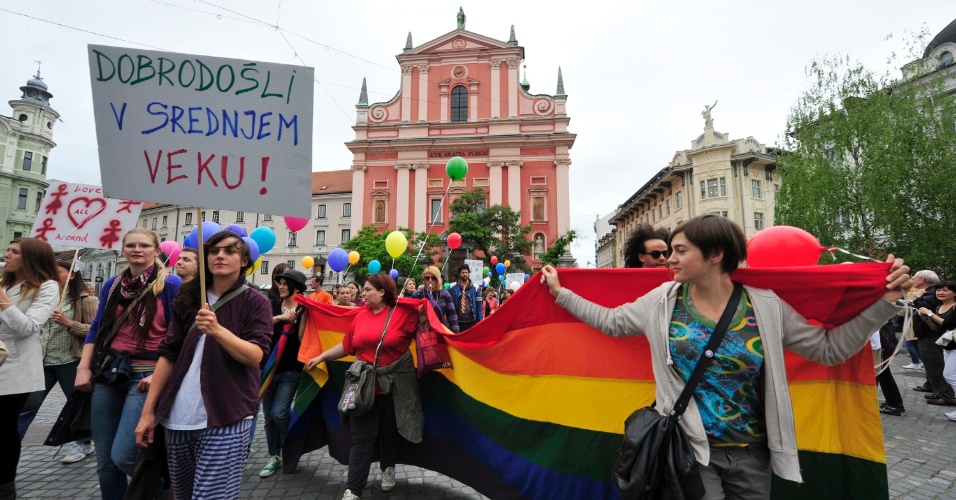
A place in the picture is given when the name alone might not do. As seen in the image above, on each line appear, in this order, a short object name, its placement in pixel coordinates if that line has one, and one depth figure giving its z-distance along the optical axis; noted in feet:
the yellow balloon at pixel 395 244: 27.14
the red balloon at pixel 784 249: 8.28
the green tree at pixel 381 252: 92.63
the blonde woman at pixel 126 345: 9.38
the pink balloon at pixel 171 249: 23.46
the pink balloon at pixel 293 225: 23.11
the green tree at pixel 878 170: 61.36
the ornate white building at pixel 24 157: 152.76
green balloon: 28.27
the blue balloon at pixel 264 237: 25.71
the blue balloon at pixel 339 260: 33.50
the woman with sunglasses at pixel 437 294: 24.03
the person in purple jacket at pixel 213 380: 7.43
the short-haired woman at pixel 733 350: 6.11
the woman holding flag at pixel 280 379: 13.98
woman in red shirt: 11.64
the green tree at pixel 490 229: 92.32
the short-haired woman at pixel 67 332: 13.39
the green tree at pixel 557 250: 90.84
